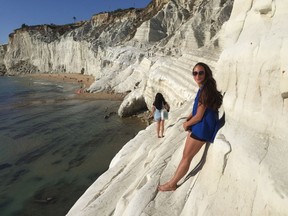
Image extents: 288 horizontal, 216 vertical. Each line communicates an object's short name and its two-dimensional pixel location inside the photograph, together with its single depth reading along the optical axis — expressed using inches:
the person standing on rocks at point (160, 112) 269.4
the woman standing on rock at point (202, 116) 133.4
